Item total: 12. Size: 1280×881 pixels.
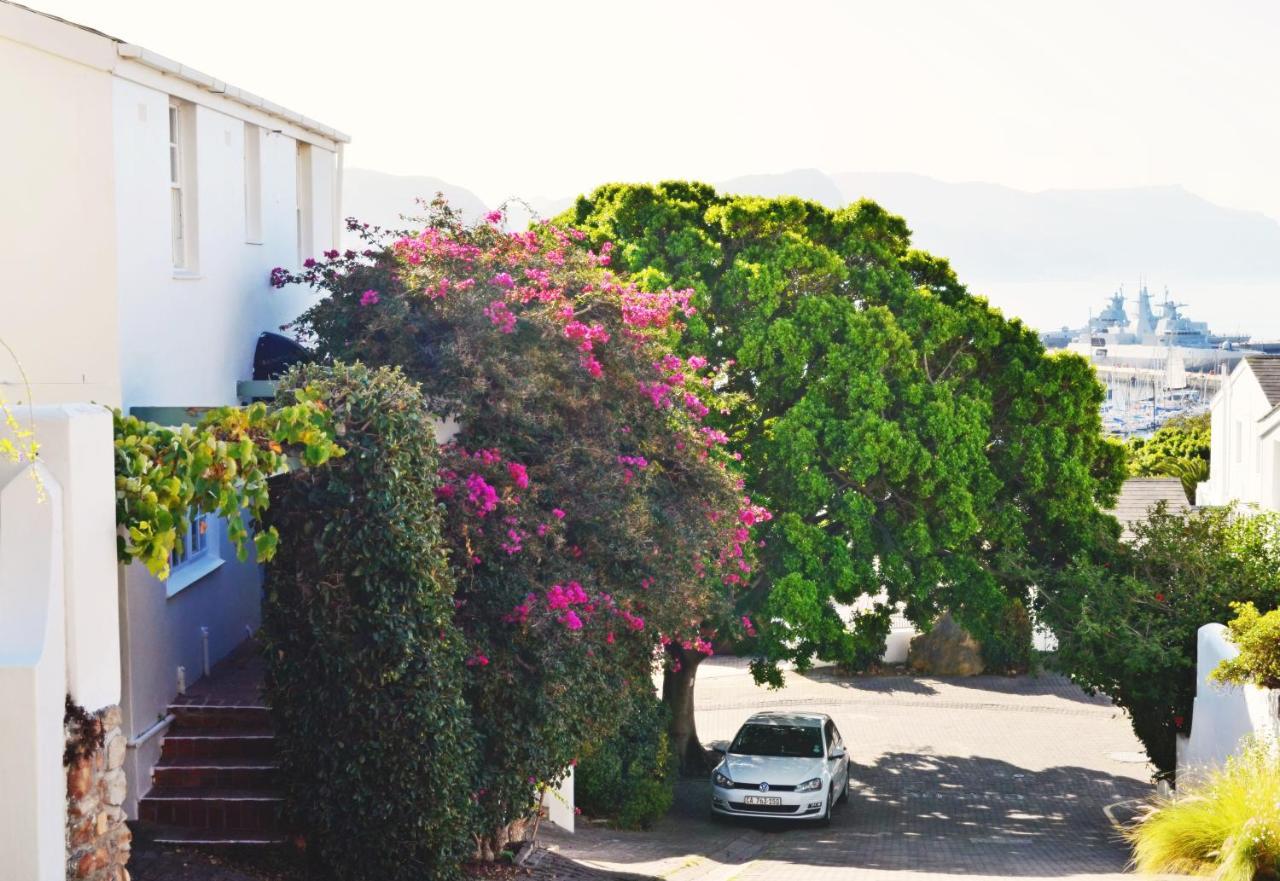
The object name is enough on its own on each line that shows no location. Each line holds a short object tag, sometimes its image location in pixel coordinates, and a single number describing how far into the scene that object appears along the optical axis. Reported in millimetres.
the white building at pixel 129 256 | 12055
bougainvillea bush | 12609
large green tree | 22594
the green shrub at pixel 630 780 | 20469
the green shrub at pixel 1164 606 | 20609
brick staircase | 12023
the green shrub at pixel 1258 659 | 15336
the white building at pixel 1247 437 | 30922
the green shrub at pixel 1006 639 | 23344
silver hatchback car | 21094
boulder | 35500
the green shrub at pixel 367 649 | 10742
